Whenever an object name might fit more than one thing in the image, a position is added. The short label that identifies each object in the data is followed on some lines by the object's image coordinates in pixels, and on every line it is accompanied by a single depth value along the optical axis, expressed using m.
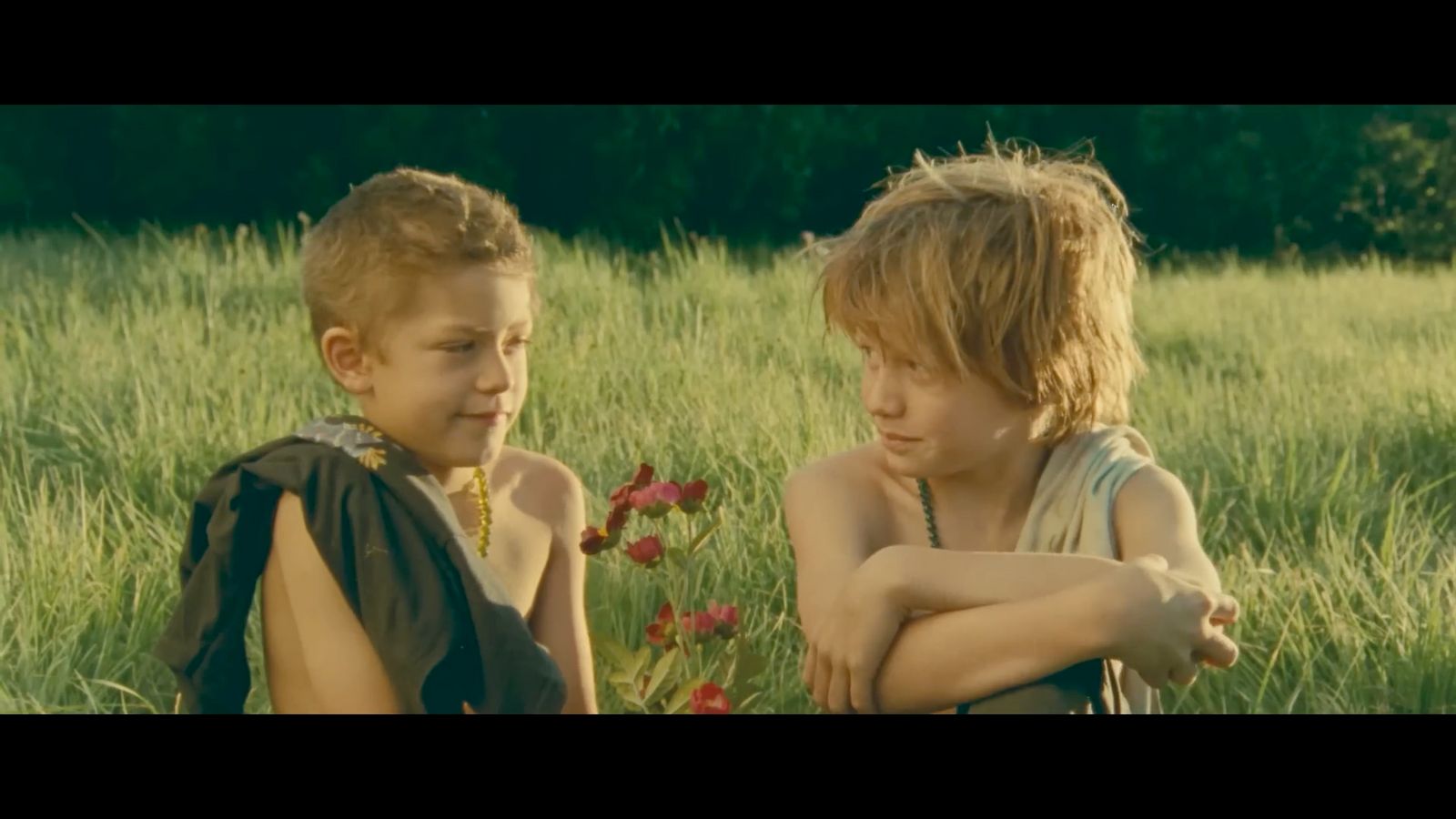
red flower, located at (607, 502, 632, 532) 2.94
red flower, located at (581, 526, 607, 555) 2.92
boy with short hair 2.75
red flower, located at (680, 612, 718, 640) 2.99
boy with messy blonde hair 2.59
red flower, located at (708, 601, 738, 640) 2.99
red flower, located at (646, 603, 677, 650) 3.01
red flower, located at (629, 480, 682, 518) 2.97
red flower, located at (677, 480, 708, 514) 2.96
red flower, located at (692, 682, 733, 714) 2.94
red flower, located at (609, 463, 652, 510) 2.97
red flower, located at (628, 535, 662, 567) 2.95
